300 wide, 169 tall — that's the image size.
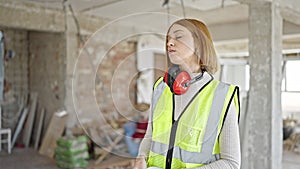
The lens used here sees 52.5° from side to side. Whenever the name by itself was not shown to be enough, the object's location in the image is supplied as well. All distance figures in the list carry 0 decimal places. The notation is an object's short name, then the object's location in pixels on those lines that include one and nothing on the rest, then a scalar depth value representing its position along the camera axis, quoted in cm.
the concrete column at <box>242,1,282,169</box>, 343
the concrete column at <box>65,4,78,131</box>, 536
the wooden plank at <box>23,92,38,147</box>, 582
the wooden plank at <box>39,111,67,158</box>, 514
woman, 99
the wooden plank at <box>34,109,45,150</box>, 568
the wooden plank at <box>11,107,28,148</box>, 576
